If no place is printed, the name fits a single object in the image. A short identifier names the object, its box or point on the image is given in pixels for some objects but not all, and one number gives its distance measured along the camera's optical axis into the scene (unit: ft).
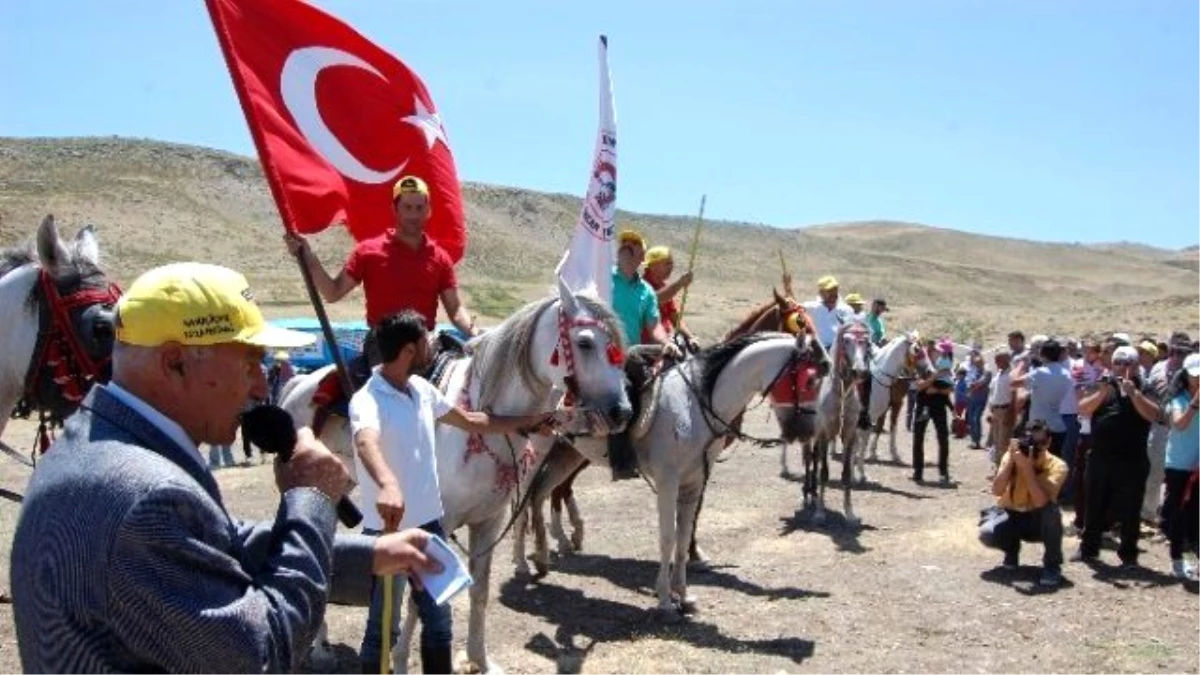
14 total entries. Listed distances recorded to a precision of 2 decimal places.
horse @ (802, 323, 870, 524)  39.09
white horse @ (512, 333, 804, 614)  26.30
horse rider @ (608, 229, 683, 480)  26.25
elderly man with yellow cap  6.01
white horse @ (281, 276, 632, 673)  18.93
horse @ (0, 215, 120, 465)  15.97
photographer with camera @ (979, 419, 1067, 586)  31.32
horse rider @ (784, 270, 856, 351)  43.06
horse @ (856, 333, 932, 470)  50.62
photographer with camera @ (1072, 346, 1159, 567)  32.91
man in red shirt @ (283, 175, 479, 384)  18.90
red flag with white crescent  18.39
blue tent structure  70.54
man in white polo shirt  15.67
